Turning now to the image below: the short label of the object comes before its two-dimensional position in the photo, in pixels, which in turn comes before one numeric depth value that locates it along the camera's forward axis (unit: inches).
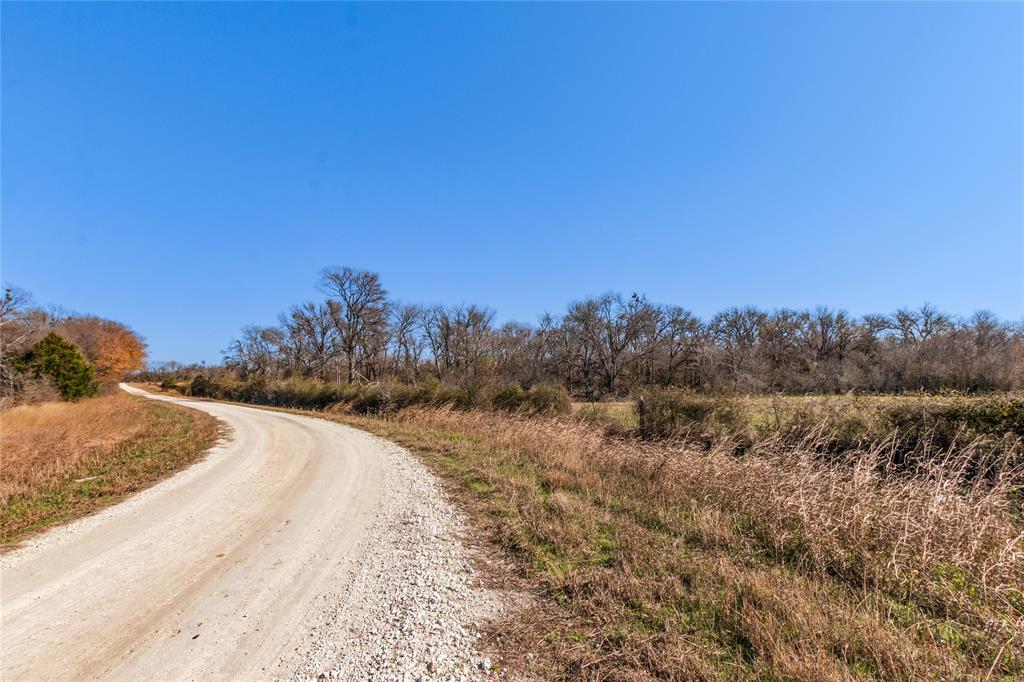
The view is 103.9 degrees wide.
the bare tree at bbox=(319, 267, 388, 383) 1863.9
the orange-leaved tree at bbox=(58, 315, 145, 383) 1664.7
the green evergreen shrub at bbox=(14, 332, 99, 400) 1002.7
